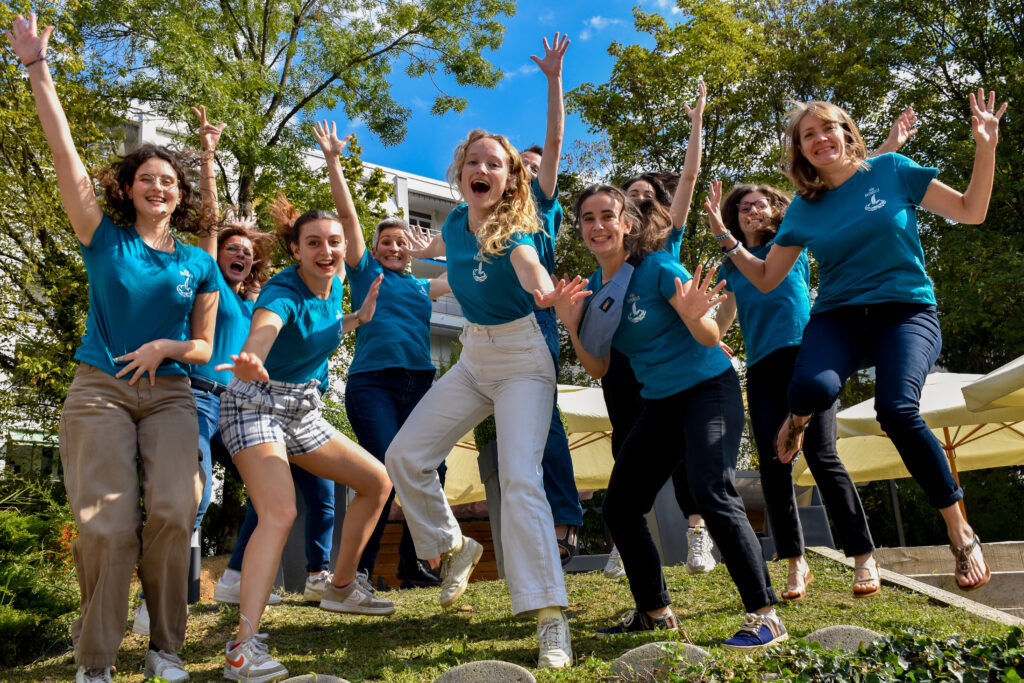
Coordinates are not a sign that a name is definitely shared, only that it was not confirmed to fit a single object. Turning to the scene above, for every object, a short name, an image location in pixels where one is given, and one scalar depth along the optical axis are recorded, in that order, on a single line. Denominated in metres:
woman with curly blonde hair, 3.89
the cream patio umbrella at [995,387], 7.70
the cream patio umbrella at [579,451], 9.30
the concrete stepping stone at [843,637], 3.37
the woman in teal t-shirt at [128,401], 3.65
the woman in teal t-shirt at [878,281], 3.90
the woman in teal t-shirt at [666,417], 3.86
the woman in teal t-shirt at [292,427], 3.76
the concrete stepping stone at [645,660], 3.17
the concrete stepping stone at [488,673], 3.09
